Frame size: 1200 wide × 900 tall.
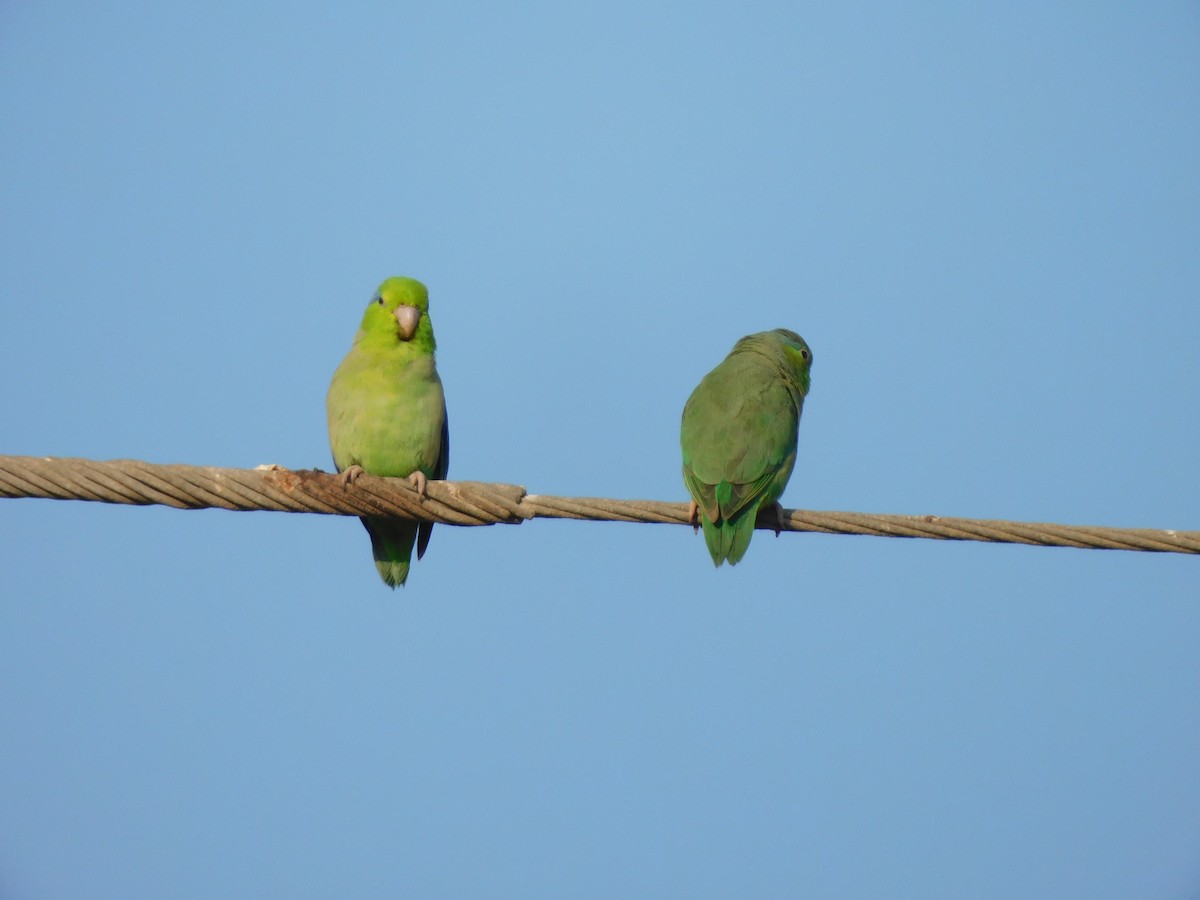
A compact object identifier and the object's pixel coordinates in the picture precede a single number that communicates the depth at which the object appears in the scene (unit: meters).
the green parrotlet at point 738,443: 13.86
